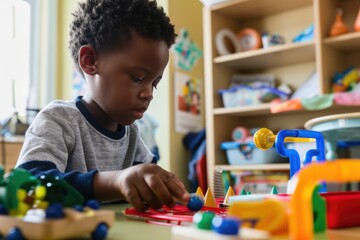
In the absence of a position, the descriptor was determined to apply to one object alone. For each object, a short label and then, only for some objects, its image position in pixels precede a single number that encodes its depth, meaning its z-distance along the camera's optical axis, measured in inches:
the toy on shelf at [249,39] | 91.4
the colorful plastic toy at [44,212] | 11.8
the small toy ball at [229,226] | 11.3
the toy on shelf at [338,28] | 77.2
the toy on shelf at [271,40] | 87.4
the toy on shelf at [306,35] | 83.0
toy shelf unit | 81.0
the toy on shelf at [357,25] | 75.9
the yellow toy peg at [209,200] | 22.6
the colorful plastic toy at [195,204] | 19.5
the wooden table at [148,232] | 14.0
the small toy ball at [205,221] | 12.7
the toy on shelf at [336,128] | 54.8
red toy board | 16.8
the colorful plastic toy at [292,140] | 23.6
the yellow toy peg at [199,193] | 23.9
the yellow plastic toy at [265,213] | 12.0
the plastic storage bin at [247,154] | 84.8
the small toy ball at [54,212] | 12.1
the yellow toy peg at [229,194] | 24.0
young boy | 27.9
